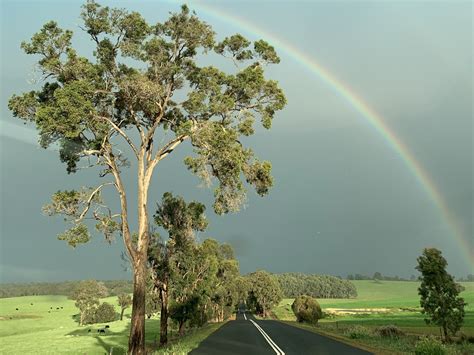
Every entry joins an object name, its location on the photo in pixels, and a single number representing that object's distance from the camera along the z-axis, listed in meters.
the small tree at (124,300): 132.75
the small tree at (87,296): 118.81
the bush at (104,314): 127.45
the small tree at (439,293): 35.19
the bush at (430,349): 16.59
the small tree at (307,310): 65.06
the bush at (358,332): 32.46
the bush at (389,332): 34.62
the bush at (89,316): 122.94
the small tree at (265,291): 123.56
